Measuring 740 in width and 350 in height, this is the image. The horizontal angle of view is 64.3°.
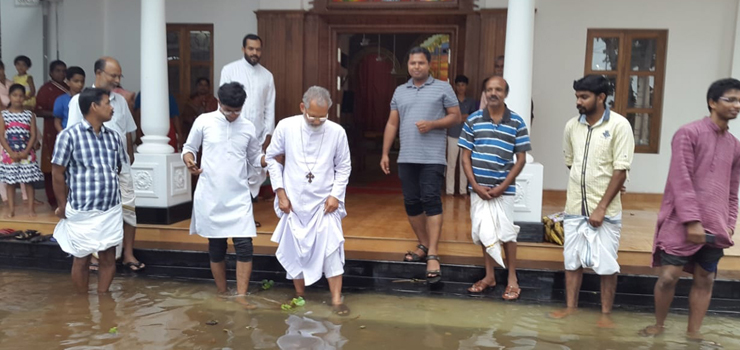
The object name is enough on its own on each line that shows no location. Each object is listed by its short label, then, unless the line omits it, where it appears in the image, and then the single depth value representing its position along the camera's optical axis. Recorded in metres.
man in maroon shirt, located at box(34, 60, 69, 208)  6.76
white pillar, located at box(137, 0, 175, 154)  5.99
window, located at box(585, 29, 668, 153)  7.68
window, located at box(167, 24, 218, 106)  8.38
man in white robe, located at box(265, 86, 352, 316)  4.27
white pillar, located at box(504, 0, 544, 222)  5.21
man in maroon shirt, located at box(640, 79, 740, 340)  3.53
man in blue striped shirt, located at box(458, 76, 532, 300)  4.41
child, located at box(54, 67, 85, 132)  5.62
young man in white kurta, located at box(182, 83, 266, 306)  4.38
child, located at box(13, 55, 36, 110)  7.52
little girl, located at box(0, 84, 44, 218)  6.29
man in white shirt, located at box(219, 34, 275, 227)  5.63
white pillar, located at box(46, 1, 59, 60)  8.79
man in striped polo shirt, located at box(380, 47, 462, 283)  4.64
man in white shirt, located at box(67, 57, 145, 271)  4.74
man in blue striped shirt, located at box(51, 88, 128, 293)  4.23
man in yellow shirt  3.96
